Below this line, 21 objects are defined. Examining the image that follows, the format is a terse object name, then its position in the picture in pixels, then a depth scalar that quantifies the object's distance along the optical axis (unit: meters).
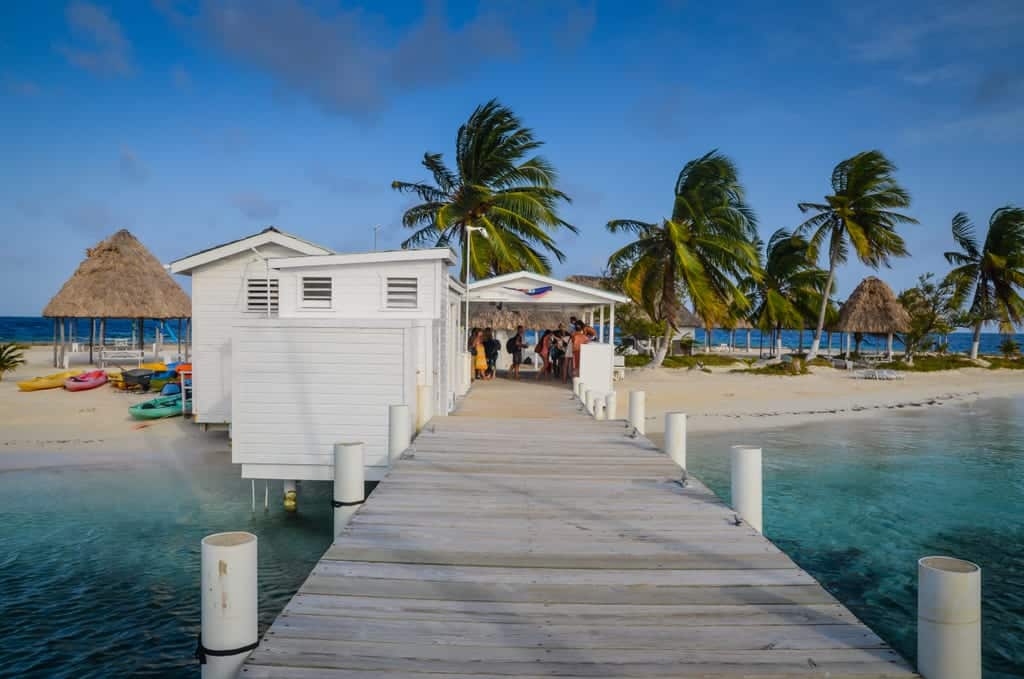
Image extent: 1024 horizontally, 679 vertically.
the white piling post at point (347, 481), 6.68
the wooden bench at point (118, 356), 31.80
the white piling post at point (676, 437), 8.81
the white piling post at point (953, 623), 3.40
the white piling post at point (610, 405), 12.62
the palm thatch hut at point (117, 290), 30.80
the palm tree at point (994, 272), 42.12
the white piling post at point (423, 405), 10.38
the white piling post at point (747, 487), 6.15
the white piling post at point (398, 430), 8.71
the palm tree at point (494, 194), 26.19
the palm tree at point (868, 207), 34.72
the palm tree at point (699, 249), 29.39
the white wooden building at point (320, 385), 9.88
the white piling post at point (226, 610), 3.72
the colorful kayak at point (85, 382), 23.70
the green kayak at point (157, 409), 19.59
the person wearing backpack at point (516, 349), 21.42
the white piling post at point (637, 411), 11.08
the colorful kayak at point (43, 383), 23.45
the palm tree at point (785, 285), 41.75
